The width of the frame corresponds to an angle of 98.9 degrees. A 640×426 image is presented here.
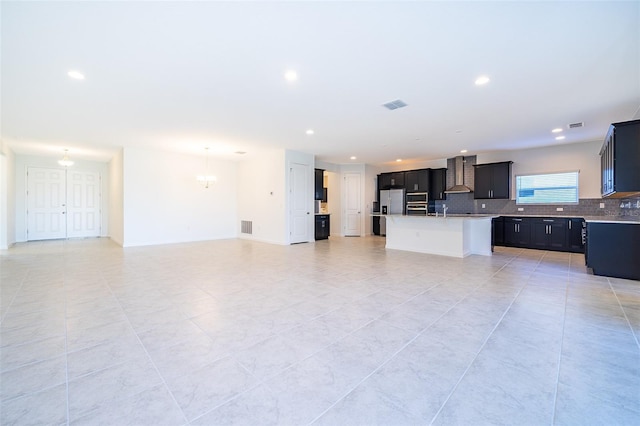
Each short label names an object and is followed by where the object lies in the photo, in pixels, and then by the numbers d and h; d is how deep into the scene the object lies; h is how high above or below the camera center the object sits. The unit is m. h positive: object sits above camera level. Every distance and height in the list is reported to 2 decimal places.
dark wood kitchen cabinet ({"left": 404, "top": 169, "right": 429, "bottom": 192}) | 9.81 +1.14
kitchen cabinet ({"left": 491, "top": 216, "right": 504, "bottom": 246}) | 8.03 -0.57
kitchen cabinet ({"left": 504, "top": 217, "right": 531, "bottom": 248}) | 7.58 -0.56
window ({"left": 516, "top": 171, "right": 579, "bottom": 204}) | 7.34 +0.66
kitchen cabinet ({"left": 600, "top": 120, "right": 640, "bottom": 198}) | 4.21 +0.86
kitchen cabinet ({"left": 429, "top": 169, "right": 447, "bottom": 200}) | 9.54 +0.99
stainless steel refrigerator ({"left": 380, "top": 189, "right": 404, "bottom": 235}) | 10.39 +0.36
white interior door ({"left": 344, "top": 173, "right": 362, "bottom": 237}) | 10.71 +0.26
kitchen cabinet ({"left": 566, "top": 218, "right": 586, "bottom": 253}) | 6.77 -0.58
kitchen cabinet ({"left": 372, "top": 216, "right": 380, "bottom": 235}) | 10.92 -0.53
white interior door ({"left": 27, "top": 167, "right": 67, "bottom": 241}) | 8.81 +0.25
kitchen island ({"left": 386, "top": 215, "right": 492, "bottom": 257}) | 6.30 -0.56
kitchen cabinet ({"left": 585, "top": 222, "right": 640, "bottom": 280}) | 4.32 -0.62
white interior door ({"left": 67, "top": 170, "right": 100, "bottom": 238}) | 9.55 +0.26
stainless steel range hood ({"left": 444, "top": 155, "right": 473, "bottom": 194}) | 8.91 +1.14
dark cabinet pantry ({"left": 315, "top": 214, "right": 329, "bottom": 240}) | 9.58 -0.52
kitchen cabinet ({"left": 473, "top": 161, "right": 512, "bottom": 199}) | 8.07 +0.95
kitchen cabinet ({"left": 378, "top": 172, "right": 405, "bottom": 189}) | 10.45 +1.24
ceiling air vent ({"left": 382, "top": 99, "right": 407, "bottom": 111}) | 4.28 +1.72
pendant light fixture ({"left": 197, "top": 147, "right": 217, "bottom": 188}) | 8.16 +1.01
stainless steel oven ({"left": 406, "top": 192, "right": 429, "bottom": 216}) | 9.92 +0.32
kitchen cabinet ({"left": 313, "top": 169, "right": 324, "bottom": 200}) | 9.58 +0.95
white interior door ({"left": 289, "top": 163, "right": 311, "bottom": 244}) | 8.21 +0.28
